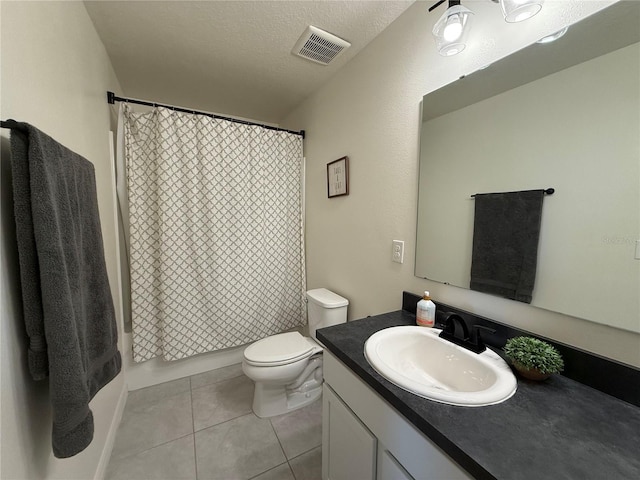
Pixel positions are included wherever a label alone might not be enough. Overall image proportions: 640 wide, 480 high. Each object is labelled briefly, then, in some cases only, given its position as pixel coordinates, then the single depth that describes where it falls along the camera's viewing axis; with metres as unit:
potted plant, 0.72
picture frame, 1.70
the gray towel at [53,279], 0.63
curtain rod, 1.61
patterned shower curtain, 1.74
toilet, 1.50
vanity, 0.50
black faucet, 0.90
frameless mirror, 0.68
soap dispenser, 1.07
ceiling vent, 1.38
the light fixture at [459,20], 0.75
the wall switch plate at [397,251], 1.34
